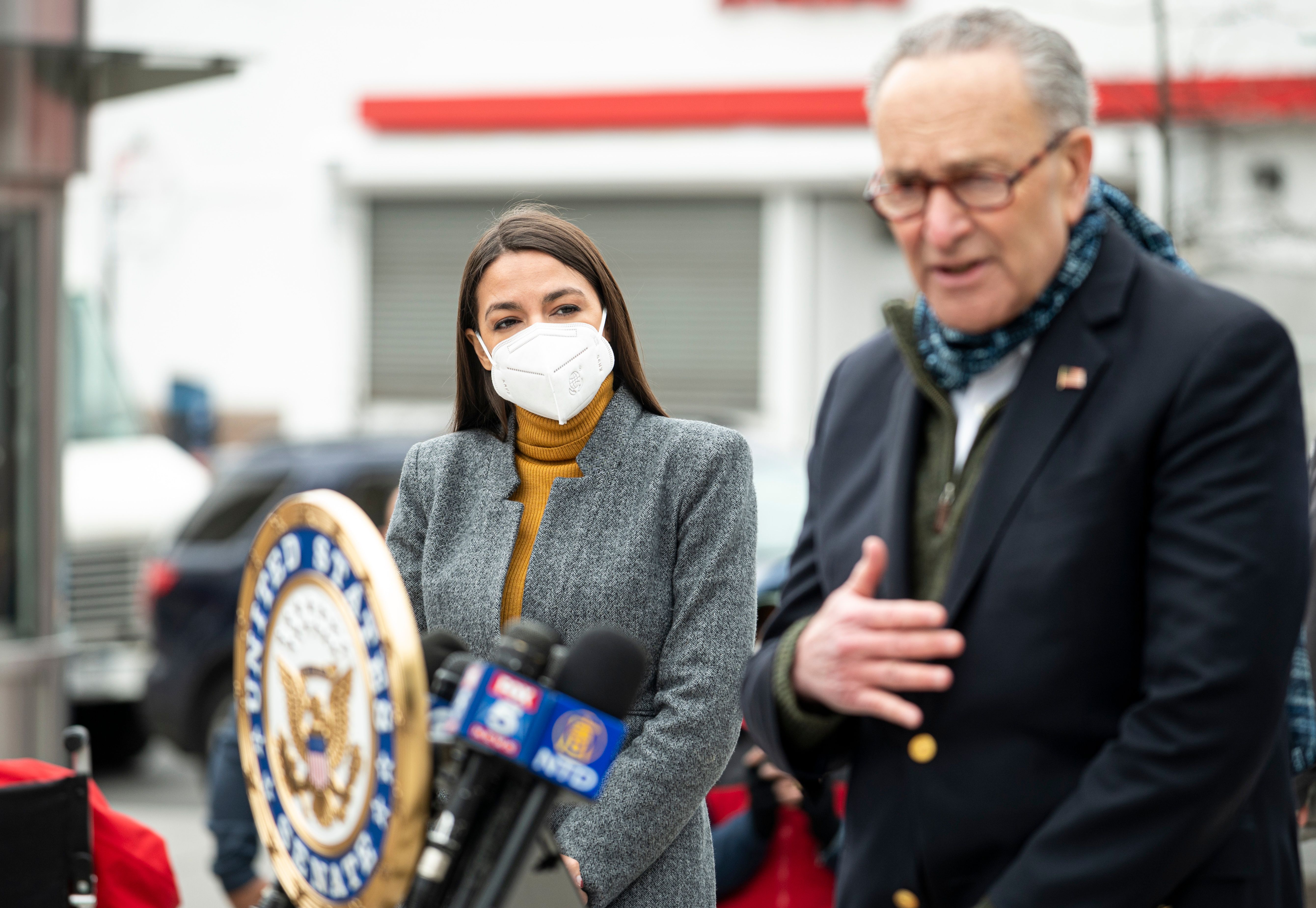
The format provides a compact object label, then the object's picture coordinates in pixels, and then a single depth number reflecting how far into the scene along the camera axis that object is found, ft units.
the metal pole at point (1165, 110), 33.09
